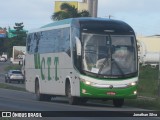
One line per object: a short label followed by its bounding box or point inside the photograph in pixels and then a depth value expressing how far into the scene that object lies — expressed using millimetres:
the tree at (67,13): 91750
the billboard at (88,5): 167000
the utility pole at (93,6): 165800
